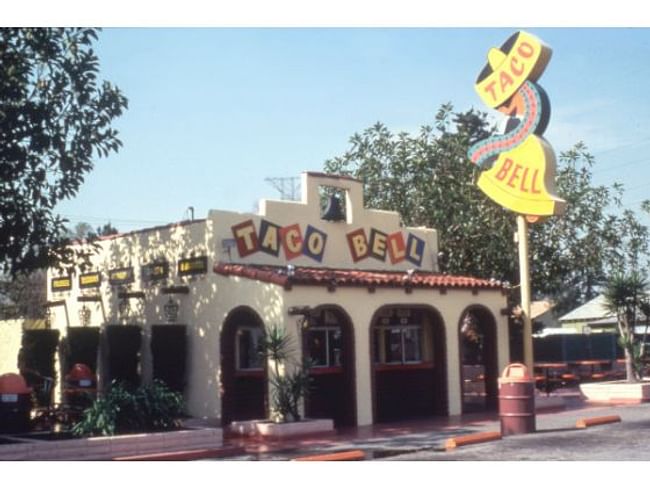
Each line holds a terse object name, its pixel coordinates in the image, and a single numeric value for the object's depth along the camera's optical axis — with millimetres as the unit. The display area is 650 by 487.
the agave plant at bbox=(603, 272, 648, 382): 23370
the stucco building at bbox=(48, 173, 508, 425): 18406
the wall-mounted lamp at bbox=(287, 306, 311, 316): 17250
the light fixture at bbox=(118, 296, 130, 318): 21041
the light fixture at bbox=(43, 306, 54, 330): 22781
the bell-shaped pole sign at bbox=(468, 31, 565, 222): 19766
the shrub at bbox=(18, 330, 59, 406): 20125
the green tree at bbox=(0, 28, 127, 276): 16391
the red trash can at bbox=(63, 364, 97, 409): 18406
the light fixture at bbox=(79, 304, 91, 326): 22056
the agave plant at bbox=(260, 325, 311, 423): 16906
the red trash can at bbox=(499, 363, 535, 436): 15844
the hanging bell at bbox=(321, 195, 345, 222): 20750
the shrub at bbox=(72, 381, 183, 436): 14516
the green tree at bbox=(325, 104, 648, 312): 25922
